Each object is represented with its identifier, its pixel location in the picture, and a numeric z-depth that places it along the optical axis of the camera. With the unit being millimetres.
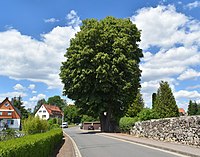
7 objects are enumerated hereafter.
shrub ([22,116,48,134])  17113
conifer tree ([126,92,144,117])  35120
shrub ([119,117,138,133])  23022
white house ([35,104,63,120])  85369
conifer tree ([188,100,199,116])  58626
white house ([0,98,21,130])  56661
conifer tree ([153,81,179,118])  37642
